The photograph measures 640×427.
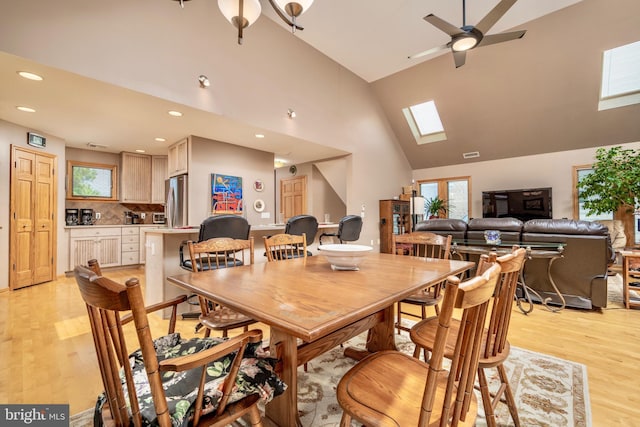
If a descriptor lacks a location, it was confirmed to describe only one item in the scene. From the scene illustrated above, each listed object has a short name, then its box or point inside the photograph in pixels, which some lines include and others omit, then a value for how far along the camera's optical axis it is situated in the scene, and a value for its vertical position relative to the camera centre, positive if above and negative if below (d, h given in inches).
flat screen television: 236.1 +9.7
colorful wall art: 178.4 +13.8
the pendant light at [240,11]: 83.1 +61.3
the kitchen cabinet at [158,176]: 237.7 +33.3
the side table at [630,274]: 124.8 -26.2
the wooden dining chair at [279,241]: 84.7 -8.2
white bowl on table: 63.4 -9.0
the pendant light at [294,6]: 81.3 +60.8
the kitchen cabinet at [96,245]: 200.1 -21.2
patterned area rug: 58.6 -41.7
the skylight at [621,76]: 187.8 +92.9
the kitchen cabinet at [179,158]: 175.0 +37.5
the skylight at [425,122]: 263.4 +89.0
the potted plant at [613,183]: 181.2 +21.0
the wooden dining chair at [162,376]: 28.0 -21.0
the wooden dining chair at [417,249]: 78.6 -10.9
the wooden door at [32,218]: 159.6 -0.9
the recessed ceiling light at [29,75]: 97.9 +49.1
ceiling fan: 109.4 +77.0
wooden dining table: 36.5 -12.5
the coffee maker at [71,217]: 212.2 -0.4
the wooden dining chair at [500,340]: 44.1 -20.5
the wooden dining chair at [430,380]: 27.9 -23.4
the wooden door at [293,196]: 291.7 +20.9
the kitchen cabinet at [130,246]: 224.5 -23.4
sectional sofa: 117.9 -18.7
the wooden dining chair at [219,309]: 62.5 -23.0
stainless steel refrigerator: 169.8 +7.8
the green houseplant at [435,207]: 285.0 +8.1
